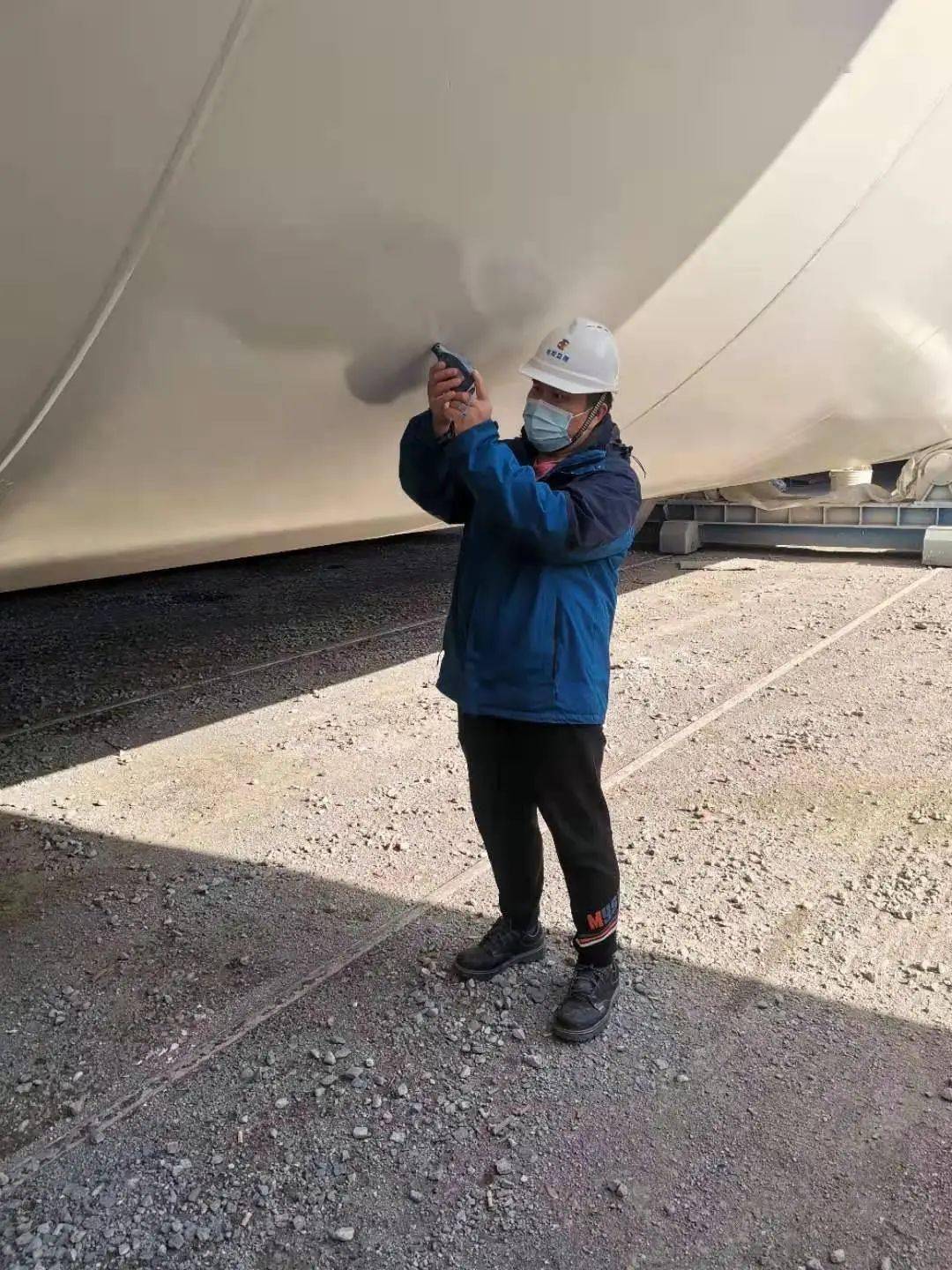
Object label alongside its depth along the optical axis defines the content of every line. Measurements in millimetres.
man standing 1900
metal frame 7551
